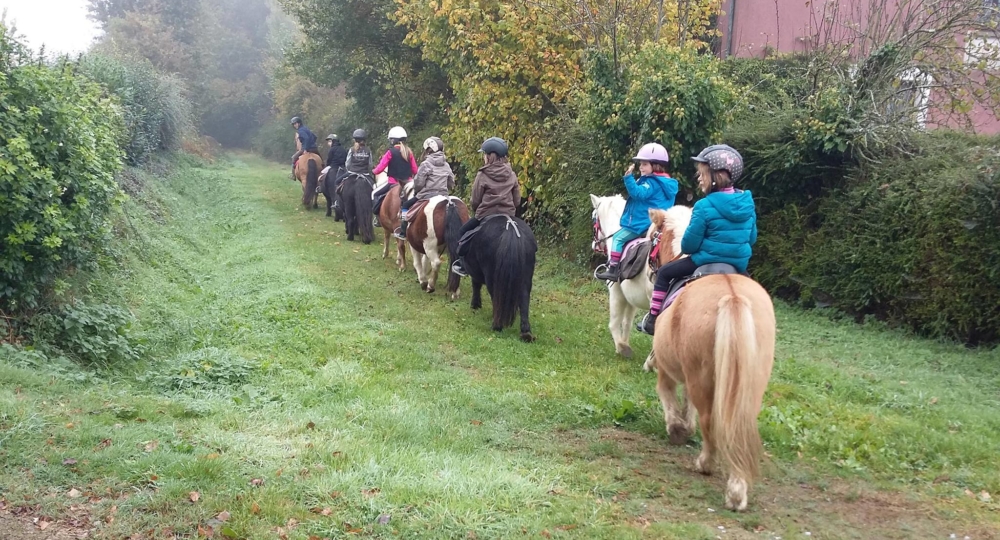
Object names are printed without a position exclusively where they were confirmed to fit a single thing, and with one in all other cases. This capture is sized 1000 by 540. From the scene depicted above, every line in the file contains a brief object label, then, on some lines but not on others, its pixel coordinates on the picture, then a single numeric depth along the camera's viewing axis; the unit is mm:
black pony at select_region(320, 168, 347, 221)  20406
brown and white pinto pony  11672
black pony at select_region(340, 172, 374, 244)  17812
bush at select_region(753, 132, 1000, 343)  8875
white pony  8055
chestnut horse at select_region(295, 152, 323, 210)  23469
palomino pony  4516
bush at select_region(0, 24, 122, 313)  7180
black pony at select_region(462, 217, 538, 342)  9398
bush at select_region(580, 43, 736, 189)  11758
